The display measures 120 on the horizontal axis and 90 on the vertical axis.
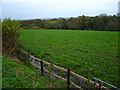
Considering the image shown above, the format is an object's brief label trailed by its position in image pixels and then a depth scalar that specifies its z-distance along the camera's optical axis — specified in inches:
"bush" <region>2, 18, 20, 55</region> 246.7
